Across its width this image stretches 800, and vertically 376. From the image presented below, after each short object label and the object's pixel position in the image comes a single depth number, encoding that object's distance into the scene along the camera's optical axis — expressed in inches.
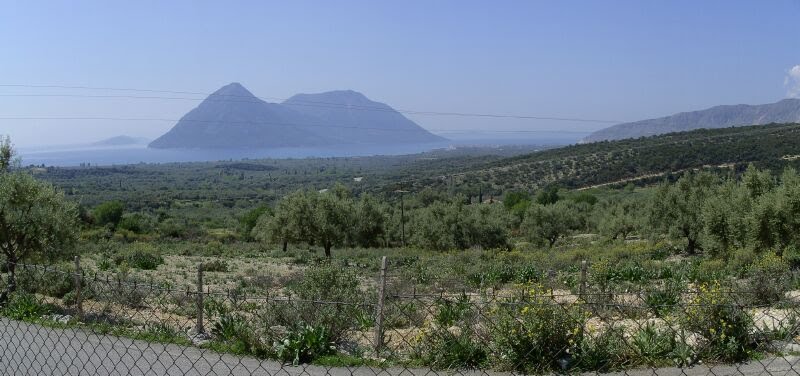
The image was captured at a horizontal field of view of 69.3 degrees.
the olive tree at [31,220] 574.9
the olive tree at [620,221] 2192.4
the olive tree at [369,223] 2047.2
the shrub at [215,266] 1072.8
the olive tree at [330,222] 1628.9
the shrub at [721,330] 301.4
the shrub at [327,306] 372.5
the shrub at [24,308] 439.2
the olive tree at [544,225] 2287.2
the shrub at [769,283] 445.7
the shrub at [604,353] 293.9
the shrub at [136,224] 2765.0
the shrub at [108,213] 2871.6
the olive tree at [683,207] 1529.3
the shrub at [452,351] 307.6
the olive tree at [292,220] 1672.0
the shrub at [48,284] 573.1
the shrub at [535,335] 275.0
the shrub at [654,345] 302.0
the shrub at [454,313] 380.2
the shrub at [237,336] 334.6
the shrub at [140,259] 1080.8
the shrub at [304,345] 321.1
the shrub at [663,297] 451.2
